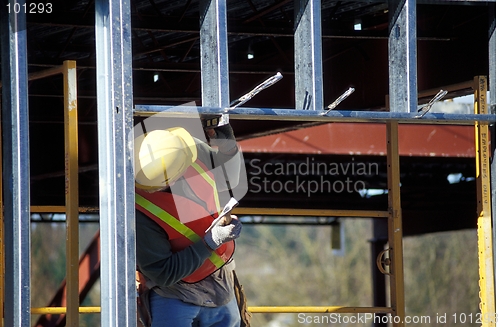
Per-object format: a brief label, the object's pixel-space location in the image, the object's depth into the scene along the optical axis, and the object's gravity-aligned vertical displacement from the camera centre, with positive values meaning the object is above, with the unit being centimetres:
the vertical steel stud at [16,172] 912 +1
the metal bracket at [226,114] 898 +30
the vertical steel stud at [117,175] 909 -2
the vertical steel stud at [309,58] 991 +62
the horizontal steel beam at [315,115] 931 +29
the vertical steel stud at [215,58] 960 +62
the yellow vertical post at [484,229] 1221 -48
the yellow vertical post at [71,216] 1053 -26
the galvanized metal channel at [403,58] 1019 +62
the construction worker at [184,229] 983 -34
